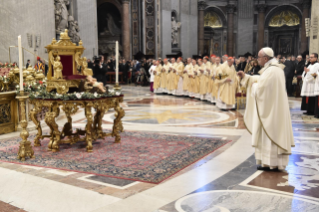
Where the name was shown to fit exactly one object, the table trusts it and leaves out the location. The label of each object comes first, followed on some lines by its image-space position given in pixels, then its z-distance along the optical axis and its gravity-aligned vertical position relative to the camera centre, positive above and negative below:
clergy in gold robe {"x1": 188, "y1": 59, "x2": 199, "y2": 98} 14.20 -0.32
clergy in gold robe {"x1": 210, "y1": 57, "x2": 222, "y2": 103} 11.76 -0.34
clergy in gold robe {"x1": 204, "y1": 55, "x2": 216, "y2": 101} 12.81 -0.15
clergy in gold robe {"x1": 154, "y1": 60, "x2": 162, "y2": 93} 16.63 -0.19
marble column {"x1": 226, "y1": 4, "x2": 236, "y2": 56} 28.88 +3.98
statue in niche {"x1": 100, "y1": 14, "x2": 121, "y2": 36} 25.75 +3.34
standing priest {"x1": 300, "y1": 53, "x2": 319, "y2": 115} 9.13 -0.26
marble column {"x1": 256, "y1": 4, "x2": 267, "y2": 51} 28.37 +4.14
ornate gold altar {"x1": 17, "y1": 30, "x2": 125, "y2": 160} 5.68 -0.39
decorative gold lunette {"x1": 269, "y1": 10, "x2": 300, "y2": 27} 28.47 +4.52
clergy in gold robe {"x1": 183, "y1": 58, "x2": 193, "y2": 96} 14.71 +0.04
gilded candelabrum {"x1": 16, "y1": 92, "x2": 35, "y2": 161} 5.21 -1.06
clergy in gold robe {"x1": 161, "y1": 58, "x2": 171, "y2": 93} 16.15 -0.04
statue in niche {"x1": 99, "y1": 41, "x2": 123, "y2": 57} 25.55 +1.93
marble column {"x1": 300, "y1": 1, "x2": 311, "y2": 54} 26.12 +3.63
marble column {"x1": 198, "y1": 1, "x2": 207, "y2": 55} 26.63 +3.67
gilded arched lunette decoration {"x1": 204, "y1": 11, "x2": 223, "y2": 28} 30.03 +4.66
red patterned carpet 4.67 -1.27
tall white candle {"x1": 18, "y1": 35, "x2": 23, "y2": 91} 4.97 +0.20
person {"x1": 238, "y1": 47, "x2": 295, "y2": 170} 4.49 -0.57
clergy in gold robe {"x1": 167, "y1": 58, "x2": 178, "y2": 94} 15.65 -0.18
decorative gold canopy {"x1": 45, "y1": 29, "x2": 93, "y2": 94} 5.94 +0.16
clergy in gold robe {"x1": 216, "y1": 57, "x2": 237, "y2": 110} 10.91 -0.36
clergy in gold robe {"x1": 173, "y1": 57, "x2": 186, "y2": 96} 15.44 -0.22
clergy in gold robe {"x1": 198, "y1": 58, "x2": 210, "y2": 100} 13.35 -0.19
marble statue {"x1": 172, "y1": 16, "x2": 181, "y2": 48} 24.86 +3.06
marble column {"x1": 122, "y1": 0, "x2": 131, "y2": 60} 23.36 +2.97
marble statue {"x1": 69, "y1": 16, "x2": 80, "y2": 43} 16.80 +2.12
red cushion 6.17 -0.05
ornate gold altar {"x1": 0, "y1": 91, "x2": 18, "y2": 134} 7.23 -0.81
